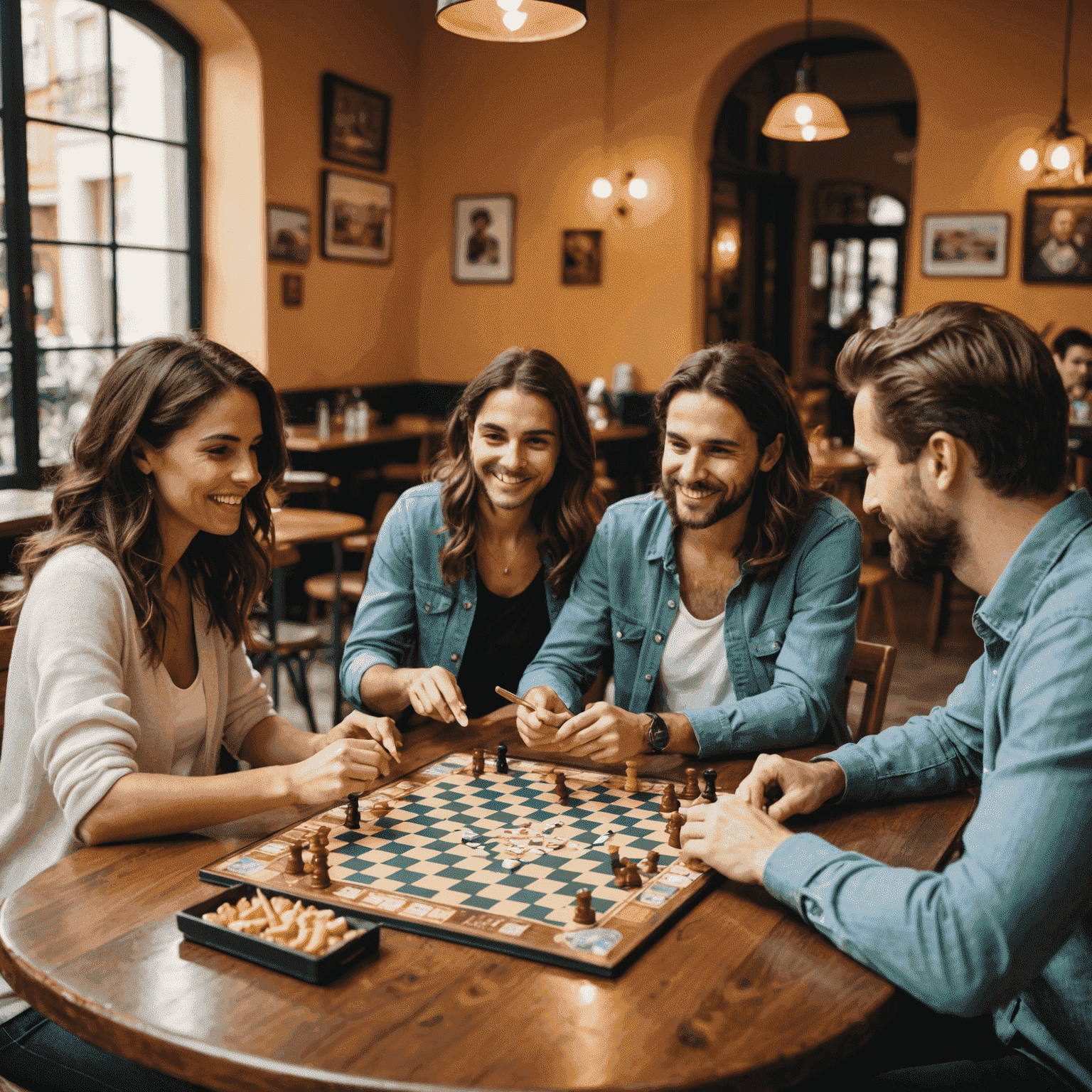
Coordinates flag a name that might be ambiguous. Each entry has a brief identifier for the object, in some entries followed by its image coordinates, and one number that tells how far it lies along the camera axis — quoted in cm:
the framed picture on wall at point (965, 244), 723
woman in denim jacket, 245
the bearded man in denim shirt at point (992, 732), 117
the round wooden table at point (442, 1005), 102
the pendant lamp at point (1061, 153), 627
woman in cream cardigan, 152
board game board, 127
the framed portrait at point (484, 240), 812
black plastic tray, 115
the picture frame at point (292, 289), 686
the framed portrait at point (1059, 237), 702
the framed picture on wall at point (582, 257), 795
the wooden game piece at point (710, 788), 170
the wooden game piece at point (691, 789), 174
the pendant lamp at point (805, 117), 546
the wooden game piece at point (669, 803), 167
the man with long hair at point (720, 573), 218
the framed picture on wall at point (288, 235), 670
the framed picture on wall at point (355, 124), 709
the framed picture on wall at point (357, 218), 722
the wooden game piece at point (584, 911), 129
